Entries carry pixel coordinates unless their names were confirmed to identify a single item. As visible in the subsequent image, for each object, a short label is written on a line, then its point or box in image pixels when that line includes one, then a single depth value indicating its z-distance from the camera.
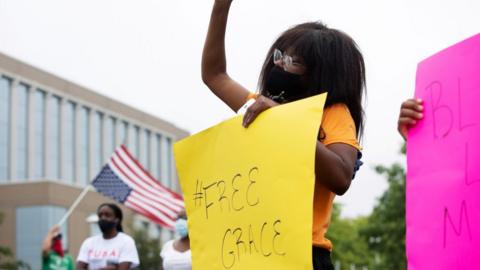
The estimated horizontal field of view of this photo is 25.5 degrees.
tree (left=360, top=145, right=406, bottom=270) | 36.91
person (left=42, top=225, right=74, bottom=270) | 12.22
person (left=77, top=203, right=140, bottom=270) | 8.87
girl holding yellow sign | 2.83
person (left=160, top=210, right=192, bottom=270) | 8.20
